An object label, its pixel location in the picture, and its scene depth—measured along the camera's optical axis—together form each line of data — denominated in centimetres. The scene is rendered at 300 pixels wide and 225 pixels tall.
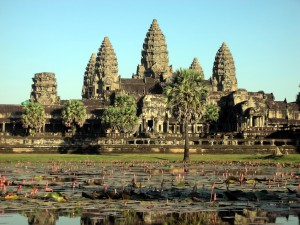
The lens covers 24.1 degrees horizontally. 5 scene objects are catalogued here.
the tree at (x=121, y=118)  13188
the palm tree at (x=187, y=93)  7962
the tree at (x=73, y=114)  14312
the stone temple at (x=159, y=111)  14712
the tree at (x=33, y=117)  13775
